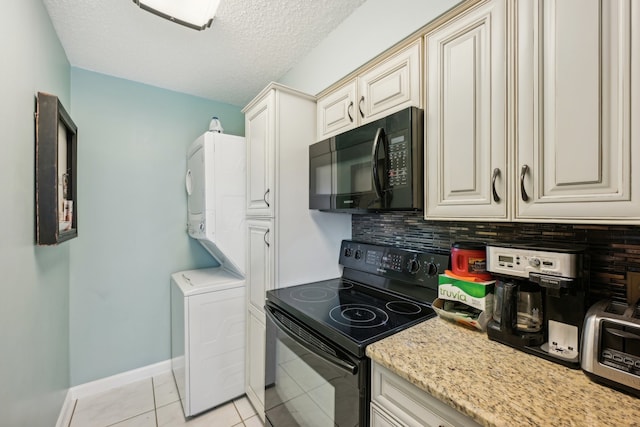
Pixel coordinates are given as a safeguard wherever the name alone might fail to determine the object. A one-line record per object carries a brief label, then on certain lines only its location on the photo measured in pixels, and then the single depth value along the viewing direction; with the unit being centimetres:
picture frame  127
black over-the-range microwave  112
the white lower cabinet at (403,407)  73
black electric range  100
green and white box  102
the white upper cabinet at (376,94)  117
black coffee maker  80
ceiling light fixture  143
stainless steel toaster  67
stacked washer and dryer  184
